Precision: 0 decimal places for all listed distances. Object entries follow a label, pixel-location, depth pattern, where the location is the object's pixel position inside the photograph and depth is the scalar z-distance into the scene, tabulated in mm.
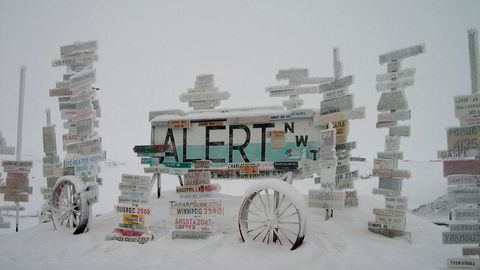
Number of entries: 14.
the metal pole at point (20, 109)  11695
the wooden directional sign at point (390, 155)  6941
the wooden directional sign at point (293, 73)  8797
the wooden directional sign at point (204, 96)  9008
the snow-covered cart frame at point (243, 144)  6809
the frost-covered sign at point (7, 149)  12529
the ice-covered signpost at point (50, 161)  8703
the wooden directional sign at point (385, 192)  6812
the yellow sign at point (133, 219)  6430
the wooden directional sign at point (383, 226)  6047
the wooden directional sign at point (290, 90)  8836
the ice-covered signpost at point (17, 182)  9781
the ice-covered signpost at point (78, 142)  6953
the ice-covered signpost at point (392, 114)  6840
